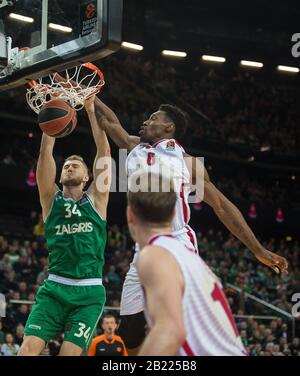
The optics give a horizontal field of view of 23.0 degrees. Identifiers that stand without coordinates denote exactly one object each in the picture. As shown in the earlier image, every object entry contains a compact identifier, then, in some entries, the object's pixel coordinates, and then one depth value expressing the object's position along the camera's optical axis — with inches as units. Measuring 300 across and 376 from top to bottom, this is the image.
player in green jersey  241.6
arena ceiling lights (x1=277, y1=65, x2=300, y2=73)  1077.8
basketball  252.5
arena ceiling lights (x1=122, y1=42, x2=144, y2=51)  949.2
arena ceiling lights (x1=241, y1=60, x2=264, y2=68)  1051.3
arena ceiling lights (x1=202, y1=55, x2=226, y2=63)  1017.8
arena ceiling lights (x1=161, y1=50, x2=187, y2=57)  1007.0
